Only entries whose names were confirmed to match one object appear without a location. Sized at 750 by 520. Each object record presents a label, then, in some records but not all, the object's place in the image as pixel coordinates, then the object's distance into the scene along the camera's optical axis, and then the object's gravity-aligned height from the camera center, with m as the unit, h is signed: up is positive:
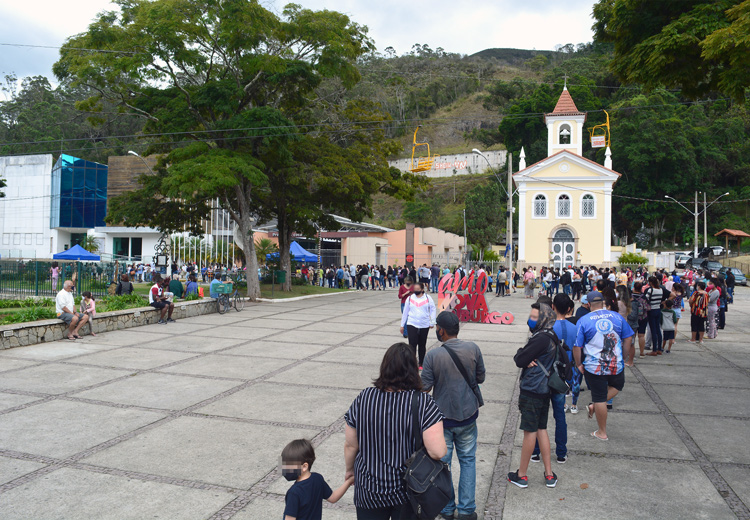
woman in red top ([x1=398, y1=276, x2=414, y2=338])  9.18 -0.44
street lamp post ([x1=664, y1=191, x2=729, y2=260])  49.28 +2.98
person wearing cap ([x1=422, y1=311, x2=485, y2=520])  4.27 -1.00
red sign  17.09 -0.99
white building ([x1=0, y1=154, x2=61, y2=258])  50.03 +4.82
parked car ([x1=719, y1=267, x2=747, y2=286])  39.28 -0.53
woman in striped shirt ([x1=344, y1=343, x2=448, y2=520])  3.05 -0.93
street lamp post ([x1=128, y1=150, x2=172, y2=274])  27.66 +0.26
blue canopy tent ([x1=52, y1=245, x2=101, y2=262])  27.78 +0.41
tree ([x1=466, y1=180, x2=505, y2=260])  53.78 +4.85
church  43.88 +4.55
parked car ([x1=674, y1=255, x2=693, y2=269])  44.69 +0.71
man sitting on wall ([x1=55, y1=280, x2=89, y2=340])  12.65 -1.14
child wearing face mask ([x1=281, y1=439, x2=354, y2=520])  2.90 -1.14
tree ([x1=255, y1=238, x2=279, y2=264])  36.45 +1.01
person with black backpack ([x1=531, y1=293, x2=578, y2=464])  5.32 -0.90
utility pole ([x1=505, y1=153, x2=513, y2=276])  30.30 +2.62
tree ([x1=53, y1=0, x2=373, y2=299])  20.14 +7.22
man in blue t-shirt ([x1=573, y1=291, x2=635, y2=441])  5.96 -0.89
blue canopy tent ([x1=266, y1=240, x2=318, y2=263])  35.44 +0.72
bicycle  18.81 -1.14
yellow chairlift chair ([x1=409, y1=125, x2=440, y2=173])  38.42 +7.82
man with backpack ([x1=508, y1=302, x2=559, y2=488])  4.90 -1.11
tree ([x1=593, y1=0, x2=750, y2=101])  7.71 +3.68
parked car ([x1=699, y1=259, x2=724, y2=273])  37.77 +0.35
